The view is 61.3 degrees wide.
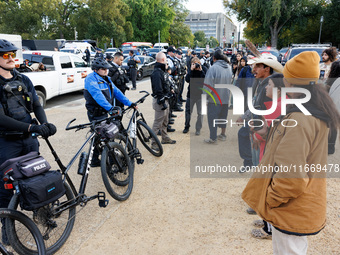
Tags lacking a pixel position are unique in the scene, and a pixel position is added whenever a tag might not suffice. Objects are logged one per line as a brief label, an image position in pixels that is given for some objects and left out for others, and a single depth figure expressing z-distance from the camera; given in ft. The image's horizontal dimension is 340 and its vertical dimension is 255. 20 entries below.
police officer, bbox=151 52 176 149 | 18.85
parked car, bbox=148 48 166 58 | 102.56
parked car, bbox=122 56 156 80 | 59.90
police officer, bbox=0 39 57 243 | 9.29
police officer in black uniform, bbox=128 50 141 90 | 46.37
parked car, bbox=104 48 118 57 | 103.30
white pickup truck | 31.89
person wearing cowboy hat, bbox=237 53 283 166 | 11.46
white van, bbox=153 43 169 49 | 128.72
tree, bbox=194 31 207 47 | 485.97
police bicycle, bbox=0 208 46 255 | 8.05
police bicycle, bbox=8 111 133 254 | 9.50
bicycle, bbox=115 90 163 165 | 15.23
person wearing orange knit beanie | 5.75
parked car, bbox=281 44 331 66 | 41.62
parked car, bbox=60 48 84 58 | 83.64
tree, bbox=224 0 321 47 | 128.06
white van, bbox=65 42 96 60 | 92.48
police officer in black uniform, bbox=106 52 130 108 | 21.48
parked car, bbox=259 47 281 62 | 68.14
